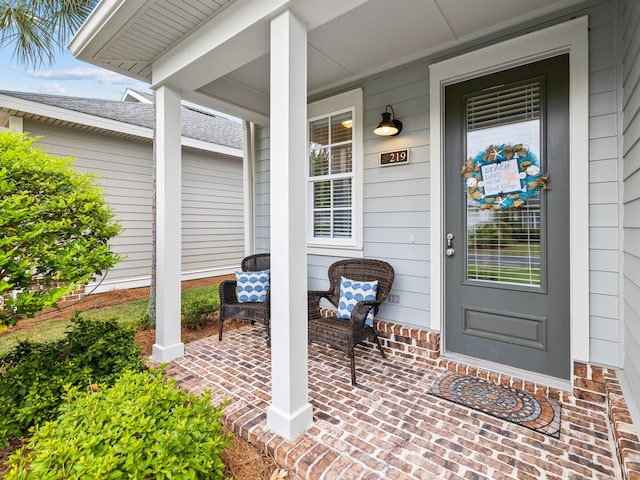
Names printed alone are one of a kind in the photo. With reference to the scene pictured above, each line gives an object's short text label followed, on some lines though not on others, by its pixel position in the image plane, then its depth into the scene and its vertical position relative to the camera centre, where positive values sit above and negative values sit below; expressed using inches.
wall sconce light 121.2 +42.7
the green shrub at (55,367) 74.5 -36.1
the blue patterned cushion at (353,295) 120.3 -22.8
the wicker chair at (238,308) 131.3 -30.6
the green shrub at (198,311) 157.5 -38.9
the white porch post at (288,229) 75.2 +1.9
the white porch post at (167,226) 118.1 +4.3
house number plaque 122.6 +31.5
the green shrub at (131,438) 48.6 -34.6
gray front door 95.0 +5.9
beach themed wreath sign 98.2 +19.2
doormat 80.3 -47.7
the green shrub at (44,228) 69.5 +2.4
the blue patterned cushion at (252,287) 145.3 -23.4
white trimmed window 137.4 +29.3
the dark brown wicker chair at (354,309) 103.8 -27.2
